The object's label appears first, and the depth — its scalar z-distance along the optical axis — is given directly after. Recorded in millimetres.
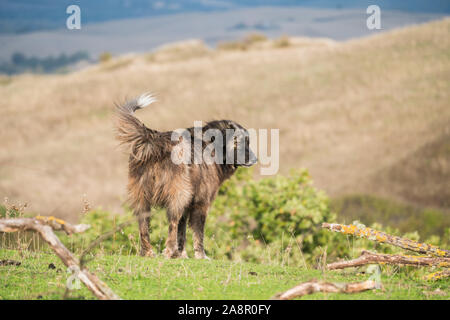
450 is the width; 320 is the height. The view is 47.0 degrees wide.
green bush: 16812
